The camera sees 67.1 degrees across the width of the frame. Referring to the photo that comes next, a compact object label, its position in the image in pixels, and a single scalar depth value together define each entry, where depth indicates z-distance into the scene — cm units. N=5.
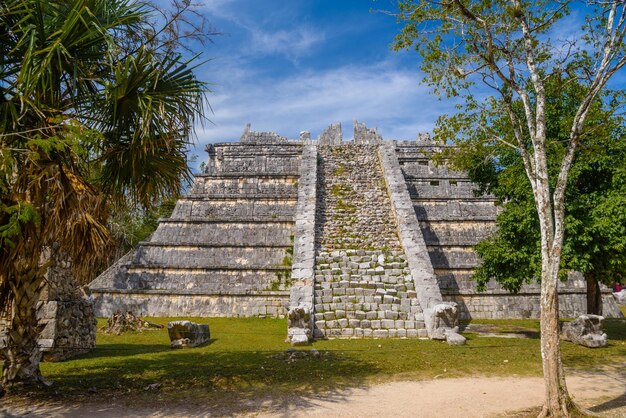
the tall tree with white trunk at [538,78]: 483
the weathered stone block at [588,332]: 889
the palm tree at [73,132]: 494
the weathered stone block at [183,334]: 939
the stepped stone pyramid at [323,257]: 1137
